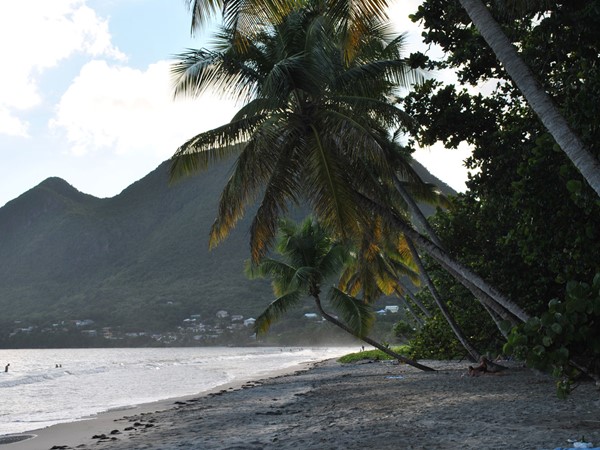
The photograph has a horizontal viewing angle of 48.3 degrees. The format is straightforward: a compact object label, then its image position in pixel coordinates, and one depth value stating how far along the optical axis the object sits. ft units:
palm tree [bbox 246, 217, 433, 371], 74.18
